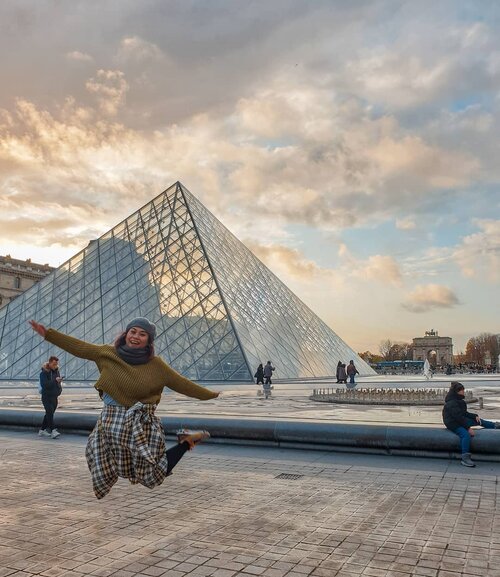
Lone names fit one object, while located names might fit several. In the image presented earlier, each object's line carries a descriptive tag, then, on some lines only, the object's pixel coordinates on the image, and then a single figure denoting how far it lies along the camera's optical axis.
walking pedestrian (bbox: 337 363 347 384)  24.94
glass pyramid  28.31
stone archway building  128.38
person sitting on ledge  6.54
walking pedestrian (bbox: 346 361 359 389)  24.32
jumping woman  3.61
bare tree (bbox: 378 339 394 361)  162.57
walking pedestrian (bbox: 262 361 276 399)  22.71
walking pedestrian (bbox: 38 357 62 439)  9.17
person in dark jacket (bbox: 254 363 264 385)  23.94
